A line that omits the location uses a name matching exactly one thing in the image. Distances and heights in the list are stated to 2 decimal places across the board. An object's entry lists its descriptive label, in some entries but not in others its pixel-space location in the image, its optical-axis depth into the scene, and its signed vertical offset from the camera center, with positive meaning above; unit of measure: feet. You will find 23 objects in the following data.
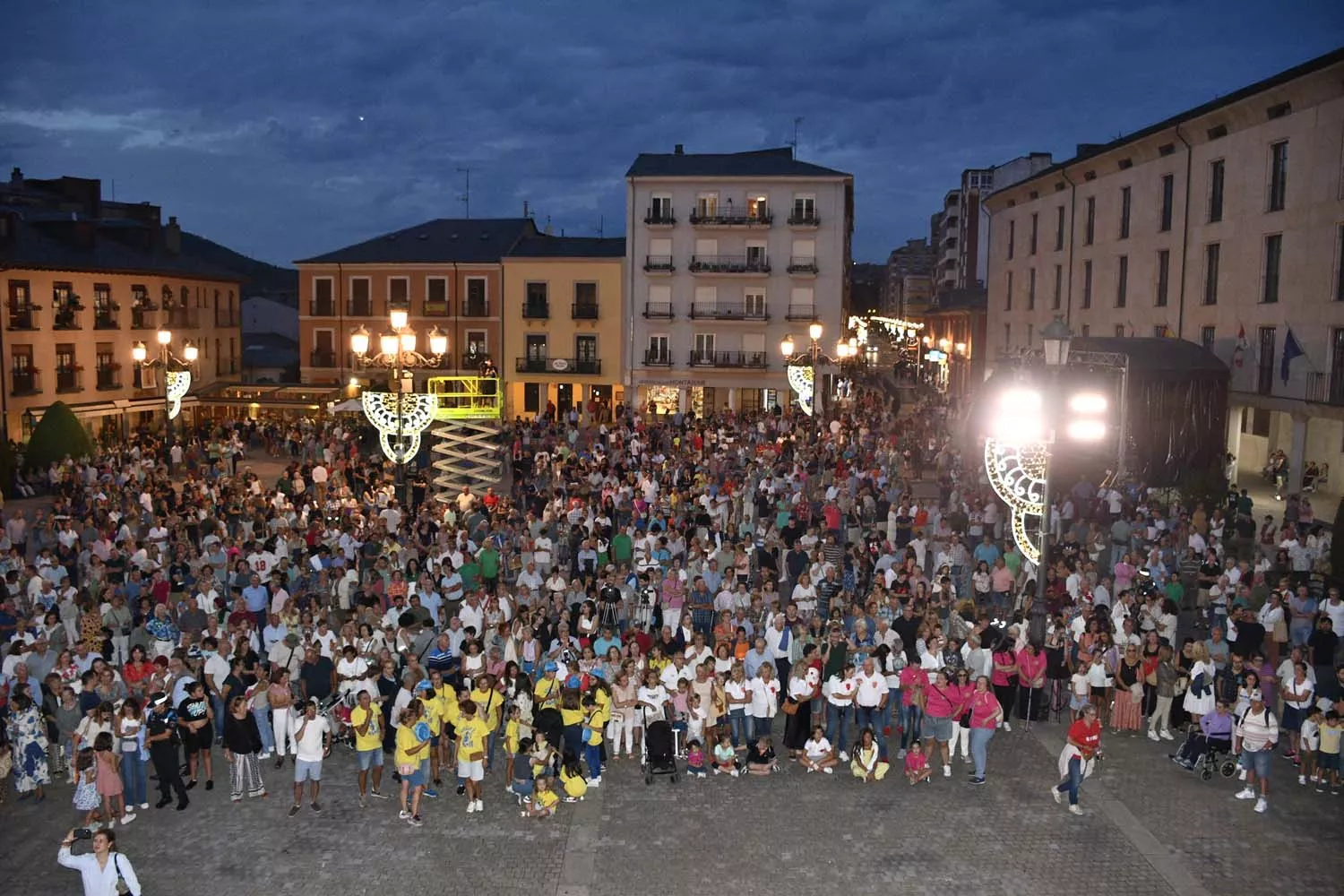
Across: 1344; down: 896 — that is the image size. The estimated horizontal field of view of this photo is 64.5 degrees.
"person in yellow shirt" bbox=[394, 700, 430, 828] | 37.01 -12.86
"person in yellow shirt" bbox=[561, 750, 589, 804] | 39.11 -14.58
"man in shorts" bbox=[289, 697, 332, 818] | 37.50 -12.99
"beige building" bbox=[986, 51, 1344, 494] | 84.84 +14.33
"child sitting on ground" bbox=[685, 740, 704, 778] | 41.78 -14.56
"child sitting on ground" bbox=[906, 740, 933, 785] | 40.73 -14.43
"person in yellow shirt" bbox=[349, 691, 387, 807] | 38.32 -12.79
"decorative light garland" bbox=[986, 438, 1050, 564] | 53.47 -4.35
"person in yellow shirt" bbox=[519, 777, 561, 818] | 37.76 -14.91
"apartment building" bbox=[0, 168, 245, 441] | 127.13 +9.41
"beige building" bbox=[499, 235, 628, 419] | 163.22 +8.50
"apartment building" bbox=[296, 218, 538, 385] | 165.07 +13.74
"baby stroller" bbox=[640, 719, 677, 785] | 40.93 -14.09
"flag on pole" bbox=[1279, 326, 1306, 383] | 87.62 +3.60
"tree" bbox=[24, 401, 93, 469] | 105.09 -6.41
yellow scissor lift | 79.82 -4.92
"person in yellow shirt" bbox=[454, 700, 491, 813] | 38.27 -13.23
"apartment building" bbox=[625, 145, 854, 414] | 159.53 +17.53
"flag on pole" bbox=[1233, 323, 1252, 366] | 94.73 +4.20
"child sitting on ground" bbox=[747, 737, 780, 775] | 41.75 -14.64
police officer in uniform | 37.50 -13.08
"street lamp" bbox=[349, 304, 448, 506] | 59.67 +1.81
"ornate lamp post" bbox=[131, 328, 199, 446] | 107.30 -0.21
